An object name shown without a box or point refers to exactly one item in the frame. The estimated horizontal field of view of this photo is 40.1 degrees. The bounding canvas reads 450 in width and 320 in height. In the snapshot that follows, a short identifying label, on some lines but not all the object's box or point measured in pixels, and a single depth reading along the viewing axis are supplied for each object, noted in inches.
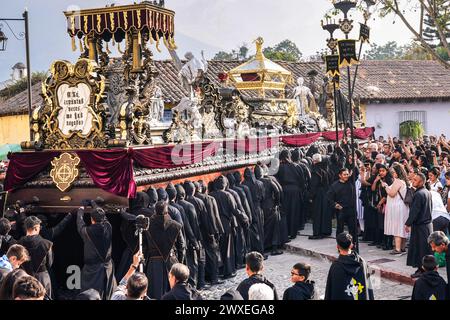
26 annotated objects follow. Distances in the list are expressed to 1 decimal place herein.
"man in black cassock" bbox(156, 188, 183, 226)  360.5
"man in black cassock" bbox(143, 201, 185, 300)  340.2
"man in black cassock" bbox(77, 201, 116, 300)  320.8
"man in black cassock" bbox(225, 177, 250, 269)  428.1
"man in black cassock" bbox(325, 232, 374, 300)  250.5
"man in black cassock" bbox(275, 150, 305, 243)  517.3
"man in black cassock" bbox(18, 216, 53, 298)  294.7
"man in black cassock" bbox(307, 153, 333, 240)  510.9
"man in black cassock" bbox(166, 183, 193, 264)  373.1
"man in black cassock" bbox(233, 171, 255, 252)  454.6
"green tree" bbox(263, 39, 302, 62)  1714.2
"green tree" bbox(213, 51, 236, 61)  2019.8
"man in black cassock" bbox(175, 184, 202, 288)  381.1
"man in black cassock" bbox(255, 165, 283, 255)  482.0
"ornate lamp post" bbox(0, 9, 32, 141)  565.0
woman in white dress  412.2
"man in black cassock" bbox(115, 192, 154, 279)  350.0
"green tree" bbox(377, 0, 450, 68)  578.6
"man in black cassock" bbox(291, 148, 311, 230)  531.2
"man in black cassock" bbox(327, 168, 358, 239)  454.0
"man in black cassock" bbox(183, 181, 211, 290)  393.1
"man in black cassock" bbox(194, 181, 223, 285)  398.6
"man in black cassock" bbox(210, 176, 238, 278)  418.6
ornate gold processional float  370.3
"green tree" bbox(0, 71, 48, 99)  1267.2
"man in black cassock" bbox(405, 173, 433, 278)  372.5
